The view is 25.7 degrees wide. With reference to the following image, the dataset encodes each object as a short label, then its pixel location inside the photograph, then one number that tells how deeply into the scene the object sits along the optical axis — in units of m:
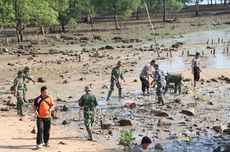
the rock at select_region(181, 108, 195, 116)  19.73
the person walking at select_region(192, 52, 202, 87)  25.06
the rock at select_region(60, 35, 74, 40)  61.88
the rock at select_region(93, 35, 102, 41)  61.25
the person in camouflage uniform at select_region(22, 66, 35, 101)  22.11
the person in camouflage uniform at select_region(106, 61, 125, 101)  23.22
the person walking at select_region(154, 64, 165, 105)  21.86
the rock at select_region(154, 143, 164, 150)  15.39
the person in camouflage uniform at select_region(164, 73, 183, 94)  23.36
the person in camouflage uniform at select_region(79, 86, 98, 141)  16.19
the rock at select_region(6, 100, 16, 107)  23.09
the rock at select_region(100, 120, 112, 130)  18.08
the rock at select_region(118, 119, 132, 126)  18.55
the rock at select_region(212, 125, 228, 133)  17.17
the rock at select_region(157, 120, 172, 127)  18.30
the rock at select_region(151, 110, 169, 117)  19.73
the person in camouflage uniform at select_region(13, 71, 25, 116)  20.16
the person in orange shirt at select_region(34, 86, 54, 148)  15.14
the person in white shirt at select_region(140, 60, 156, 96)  23.41
